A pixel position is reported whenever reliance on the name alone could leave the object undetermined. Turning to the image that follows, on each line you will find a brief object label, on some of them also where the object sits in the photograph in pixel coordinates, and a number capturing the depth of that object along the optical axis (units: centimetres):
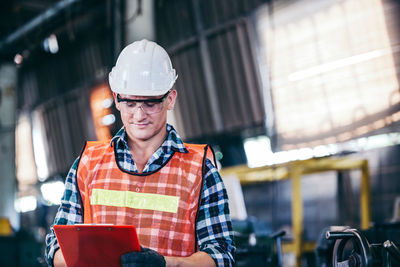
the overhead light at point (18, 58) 1012
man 216
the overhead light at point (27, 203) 1226
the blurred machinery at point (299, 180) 500
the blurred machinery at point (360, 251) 195
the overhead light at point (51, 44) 971
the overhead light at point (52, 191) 1141
